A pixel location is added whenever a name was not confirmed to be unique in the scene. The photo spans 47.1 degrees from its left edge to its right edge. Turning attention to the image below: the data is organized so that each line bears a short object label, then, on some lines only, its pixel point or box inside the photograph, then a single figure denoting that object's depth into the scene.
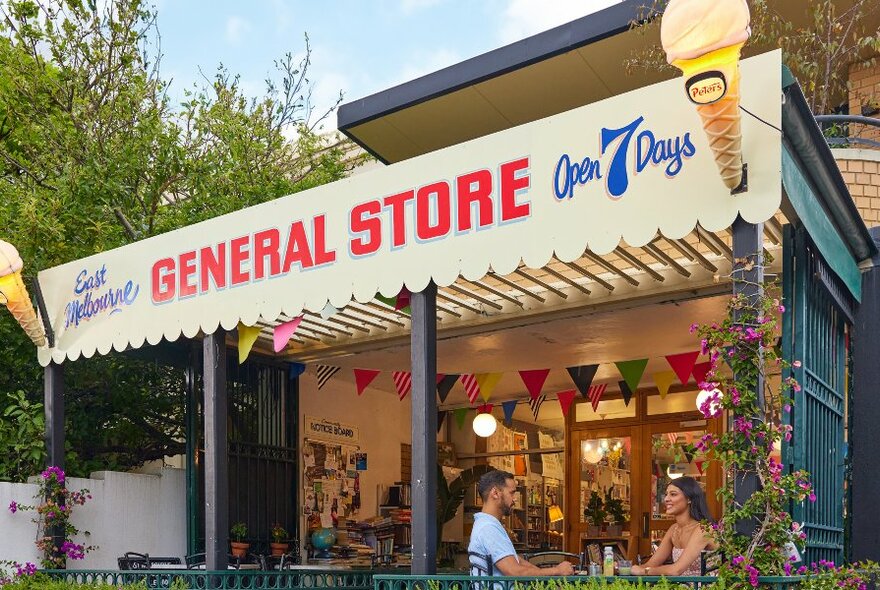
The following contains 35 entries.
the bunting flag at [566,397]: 11.89
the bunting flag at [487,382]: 10.89
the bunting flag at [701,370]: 9.92
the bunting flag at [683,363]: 9.70
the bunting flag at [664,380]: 10.53
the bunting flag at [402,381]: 11.41
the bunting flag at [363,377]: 11.09
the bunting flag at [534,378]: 10.71
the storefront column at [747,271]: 4.64
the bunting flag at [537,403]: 12.12
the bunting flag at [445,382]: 11.23
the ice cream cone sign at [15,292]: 8.30
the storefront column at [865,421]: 6.73
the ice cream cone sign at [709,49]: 4.22
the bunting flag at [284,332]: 7.51
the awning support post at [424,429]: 5.91
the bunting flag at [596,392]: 11.77
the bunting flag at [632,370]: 10.02
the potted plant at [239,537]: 9.58
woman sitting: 6.43
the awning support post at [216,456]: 7.20
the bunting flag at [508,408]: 12.46
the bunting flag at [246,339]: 7.68
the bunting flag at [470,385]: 11.22
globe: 10.84
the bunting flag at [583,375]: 10.64
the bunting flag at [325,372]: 11.21
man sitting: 6.11
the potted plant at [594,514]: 11.95
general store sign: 5.00
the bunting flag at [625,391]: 11.55
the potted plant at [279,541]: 10.09
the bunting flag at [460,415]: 12.96
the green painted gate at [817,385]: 5.28
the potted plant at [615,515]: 11.79
